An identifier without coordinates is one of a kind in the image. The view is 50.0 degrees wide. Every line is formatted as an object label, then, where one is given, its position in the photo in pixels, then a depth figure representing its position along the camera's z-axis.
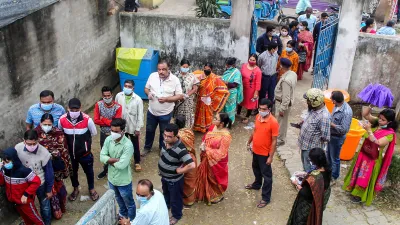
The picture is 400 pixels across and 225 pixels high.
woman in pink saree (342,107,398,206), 5.58
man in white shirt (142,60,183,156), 6.78
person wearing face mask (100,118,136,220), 5.19
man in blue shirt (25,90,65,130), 5.73
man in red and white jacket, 5.64
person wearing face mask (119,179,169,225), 4.02
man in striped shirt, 5.12
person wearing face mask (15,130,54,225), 5.02
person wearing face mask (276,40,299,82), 8.77
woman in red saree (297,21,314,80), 9.95
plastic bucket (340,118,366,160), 6.88
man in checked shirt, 5.56
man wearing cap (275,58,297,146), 6.93
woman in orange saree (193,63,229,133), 7.57
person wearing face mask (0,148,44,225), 4.90
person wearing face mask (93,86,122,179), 6.18
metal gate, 8.66
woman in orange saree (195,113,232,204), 5.68
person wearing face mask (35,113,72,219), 5.43
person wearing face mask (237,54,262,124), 7.90
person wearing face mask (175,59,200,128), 7.33
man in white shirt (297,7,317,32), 11.45
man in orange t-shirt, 5.56
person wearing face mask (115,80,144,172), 6.42
